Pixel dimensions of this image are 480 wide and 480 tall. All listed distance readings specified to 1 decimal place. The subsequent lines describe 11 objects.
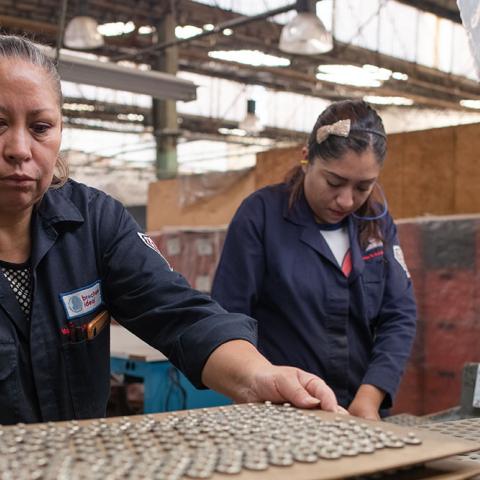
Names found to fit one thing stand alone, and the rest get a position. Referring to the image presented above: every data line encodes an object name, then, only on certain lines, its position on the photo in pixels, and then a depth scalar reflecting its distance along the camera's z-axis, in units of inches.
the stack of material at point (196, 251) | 150.4
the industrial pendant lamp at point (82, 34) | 186.7
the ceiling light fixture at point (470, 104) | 367.6
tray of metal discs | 26.4
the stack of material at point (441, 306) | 112.8
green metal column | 276.1
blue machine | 115.4
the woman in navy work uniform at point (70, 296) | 39.4
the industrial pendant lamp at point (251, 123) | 284.2
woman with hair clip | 61.4
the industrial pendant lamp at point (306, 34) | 154.3
